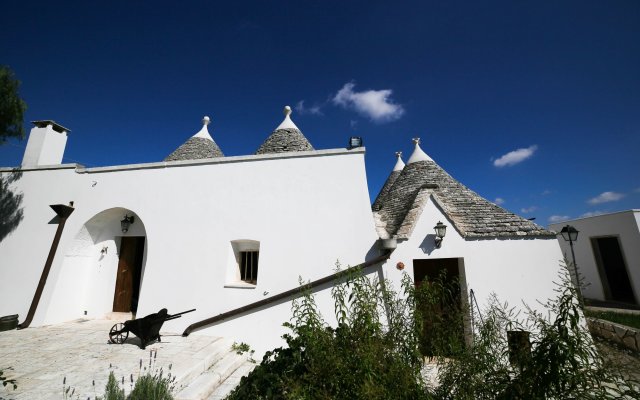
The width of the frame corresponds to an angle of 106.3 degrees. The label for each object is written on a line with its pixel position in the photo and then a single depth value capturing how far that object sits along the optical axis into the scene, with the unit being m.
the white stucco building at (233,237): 5.50
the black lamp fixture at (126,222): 6.96
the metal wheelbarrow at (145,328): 4.82
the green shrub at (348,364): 2.44
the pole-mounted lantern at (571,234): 7.74
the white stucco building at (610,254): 10.04
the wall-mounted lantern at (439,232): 5.43
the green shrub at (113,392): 2.71
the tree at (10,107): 6.44
